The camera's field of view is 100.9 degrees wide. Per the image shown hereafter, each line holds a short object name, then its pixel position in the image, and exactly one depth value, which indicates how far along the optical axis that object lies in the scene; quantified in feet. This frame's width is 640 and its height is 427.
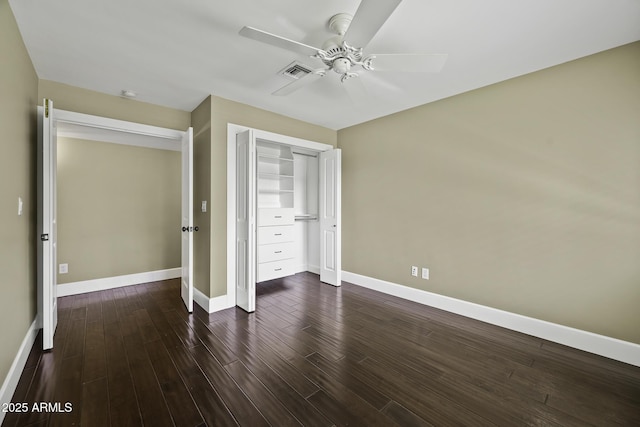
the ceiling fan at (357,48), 4.61
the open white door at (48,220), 7.14
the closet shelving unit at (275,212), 12.92
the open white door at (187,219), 10.11
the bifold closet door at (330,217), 13.38
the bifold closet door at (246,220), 10.10
